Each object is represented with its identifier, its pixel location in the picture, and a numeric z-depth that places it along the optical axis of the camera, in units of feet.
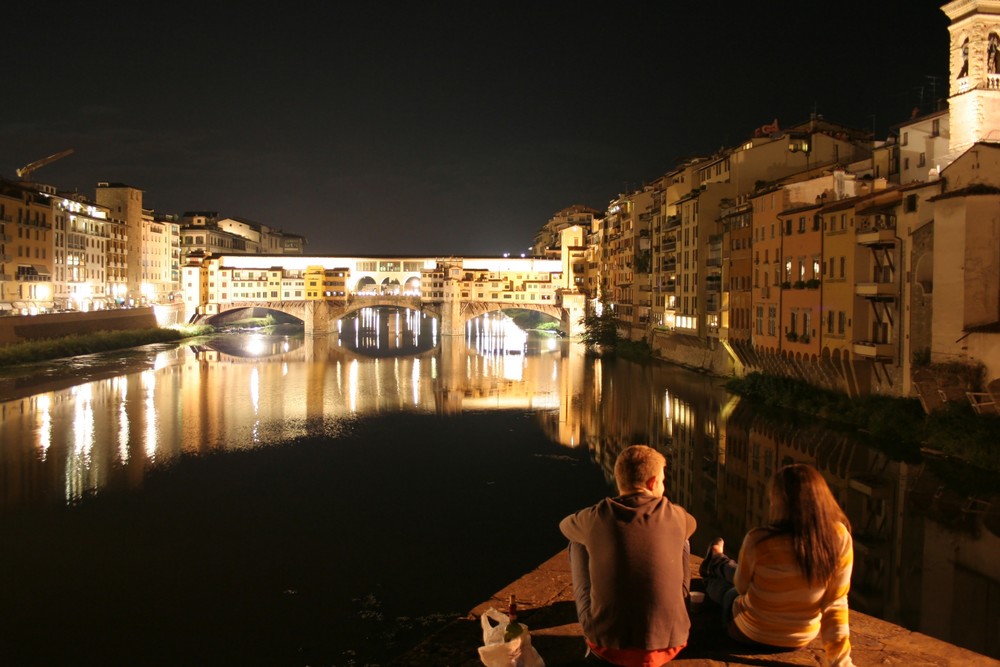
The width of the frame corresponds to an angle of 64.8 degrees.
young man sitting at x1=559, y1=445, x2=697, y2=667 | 10.59
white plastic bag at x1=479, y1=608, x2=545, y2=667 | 11.94
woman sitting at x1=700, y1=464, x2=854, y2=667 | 10.38
